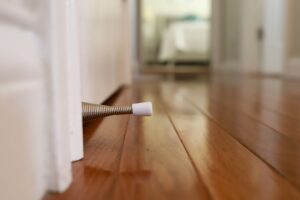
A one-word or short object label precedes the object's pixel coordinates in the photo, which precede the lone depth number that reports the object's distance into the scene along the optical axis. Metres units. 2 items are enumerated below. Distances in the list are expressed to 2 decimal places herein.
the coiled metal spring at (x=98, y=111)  0.72
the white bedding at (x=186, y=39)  6.02
